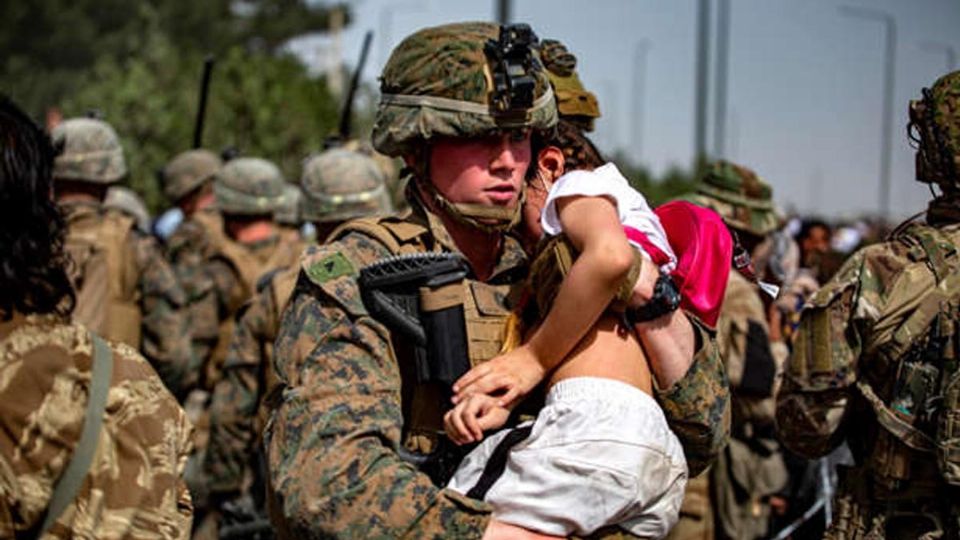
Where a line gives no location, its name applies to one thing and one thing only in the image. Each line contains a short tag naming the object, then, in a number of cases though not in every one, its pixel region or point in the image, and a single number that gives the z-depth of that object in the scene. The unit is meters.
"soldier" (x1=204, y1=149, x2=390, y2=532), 6.09
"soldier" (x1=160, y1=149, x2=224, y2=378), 7.74
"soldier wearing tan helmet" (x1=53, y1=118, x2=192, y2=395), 6.93
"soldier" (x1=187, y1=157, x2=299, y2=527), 7.82
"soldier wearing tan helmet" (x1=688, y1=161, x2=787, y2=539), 6.34
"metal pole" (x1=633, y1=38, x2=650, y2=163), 47.63
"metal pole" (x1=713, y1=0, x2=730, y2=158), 27.78
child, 2.59
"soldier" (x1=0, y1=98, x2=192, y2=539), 2.41
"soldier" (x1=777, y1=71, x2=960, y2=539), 3.81
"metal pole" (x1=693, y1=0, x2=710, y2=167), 20.94
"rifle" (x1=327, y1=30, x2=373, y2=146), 10.44
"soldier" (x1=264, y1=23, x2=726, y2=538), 2.65
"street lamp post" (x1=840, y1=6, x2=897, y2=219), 39.22
